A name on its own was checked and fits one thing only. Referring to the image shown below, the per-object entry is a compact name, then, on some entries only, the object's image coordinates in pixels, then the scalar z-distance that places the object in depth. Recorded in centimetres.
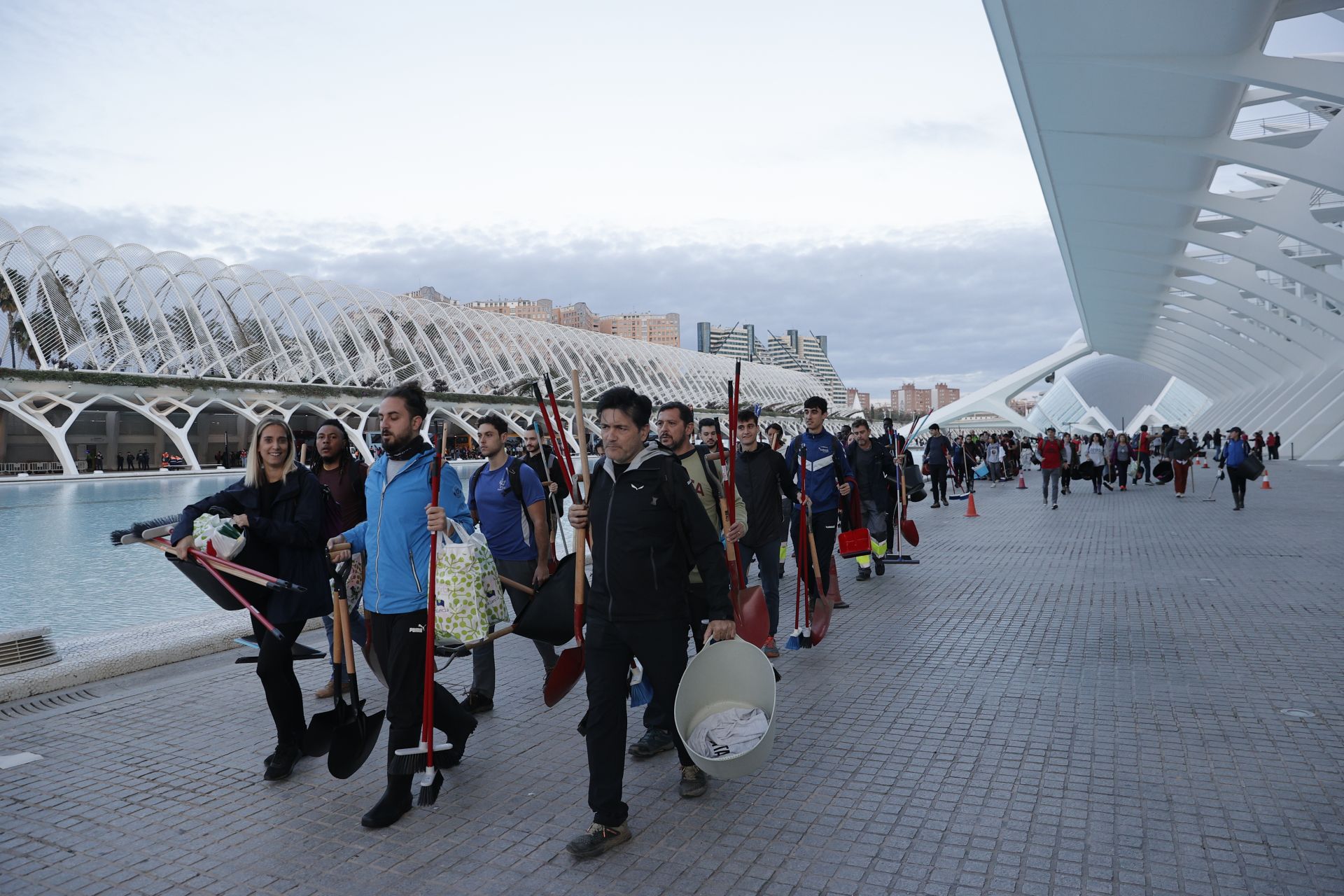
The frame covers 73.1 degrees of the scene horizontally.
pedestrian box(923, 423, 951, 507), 1936
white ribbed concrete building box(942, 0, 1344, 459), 1345
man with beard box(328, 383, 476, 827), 391
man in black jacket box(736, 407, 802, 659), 648
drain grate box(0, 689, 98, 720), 522
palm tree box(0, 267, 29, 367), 3634
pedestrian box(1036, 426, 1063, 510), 1930
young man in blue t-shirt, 555
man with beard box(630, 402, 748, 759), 451
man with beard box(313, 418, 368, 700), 545
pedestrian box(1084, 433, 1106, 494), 2228
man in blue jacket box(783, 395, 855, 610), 736
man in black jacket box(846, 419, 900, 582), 951
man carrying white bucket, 360
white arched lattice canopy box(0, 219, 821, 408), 3812
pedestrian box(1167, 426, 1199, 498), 1961
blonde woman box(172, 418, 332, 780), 425
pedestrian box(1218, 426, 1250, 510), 1619
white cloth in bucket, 376
